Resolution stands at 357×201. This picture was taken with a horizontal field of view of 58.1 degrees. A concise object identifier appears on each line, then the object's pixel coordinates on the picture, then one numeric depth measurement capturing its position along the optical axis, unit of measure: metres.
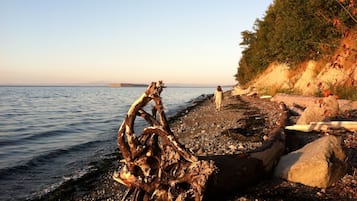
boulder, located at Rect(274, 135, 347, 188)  6.09
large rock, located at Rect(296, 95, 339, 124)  12.38
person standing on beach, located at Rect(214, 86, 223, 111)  24.11
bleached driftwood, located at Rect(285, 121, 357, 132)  11.20
